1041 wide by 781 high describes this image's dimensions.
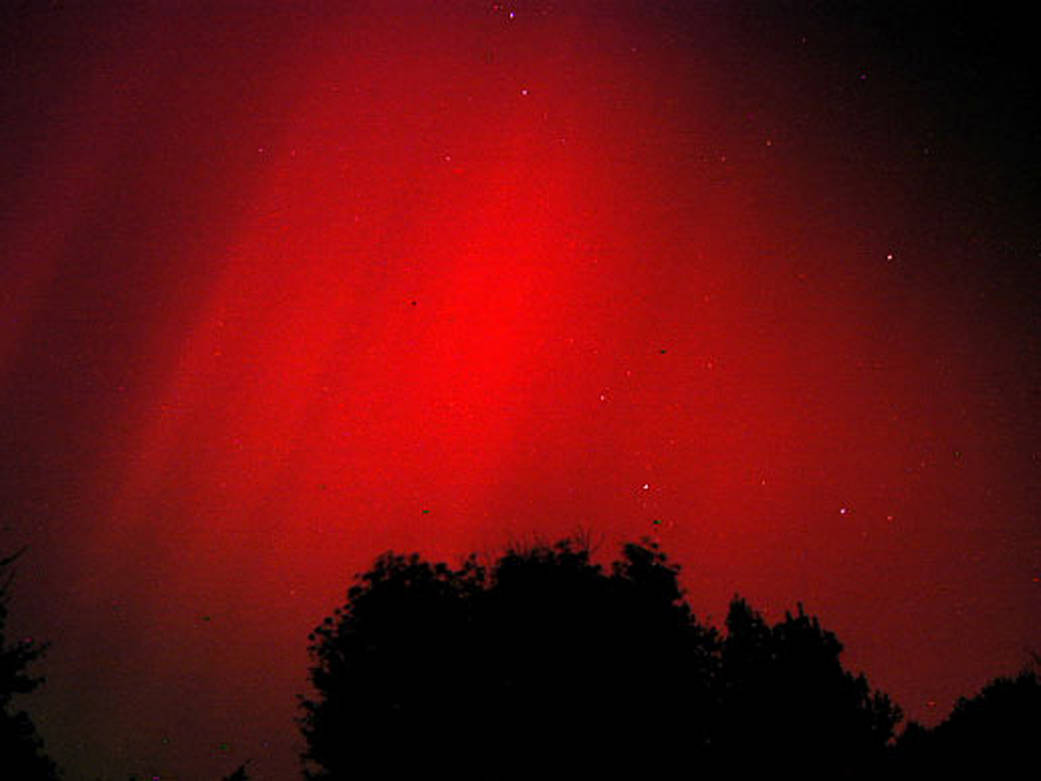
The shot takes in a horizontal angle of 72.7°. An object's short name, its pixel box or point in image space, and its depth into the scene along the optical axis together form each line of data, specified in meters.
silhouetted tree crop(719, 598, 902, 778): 25.09
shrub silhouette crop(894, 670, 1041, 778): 19.89
